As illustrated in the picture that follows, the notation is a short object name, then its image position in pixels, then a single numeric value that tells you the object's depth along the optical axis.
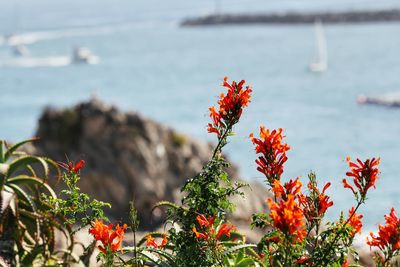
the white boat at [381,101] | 66.31
